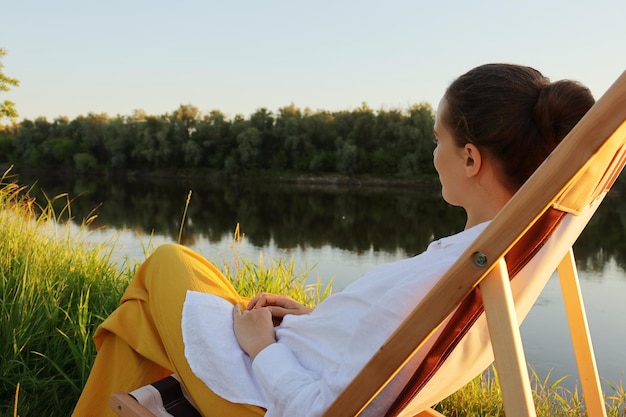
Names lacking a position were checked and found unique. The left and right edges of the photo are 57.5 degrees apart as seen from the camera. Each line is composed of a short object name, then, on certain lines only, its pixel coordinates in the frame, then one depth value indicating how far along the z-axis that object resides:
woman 1.17
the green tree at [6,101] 16.00
